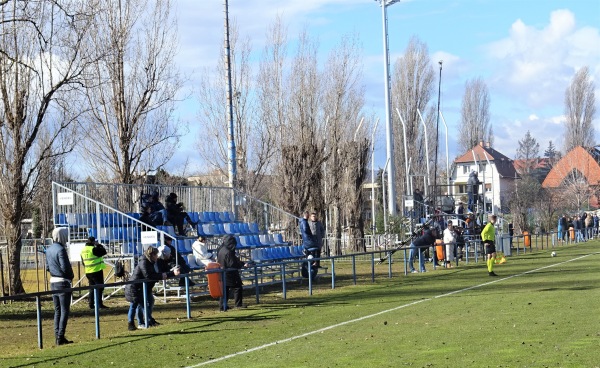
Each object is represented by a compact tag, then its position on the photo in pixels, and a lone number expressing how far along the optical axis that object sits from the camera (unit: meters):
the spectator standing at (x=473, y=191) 49.31
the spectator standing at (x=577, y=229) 57.72
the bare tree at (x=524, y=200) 69.12
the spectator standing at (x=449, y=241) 35.56
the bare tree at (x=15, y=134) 27.80
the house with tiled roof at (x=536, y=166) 118.00
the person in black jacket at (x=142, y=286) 17.88
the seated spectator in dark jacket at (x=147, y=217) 28.03
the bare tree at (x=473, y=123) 98.75
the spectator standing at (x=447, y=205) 48.78
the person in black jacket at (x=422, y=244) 32.84
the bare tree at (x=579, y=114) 88.50
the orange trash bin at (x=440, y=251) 36.06
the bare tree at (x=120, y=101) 34.34
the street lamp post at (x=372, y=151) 63.85
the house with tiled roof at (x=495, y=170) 107.07
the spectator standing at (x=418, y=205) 50.91
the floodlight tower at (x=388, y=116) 46.99
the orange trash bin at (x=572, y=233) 57.26
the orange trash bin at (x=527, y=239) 45.52
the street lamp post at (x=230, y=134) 33.88
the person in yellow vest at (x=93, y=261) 23.88
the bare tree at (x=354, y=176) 55.59
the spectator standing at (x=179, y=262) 24.95
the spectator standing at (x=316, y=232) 28.89
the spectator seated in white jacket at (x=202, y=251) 25.48
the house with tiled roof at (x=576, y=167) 86.56
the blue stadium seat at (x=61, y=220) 26.83
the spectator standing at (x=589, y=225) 60.14
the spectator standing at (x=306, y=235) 28.62
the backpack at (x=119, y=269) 24.58
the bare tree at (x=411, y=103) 75.50
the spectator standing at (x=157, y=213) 28.50
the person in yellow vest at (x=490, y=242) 27.95
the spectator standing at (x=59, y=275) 15.88
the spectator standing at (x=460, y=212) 47.69
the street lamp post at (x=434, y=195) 48.16
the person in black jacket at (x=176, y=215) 28.74
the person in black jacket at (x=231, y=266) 21.33
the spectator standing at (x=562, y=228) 56.44
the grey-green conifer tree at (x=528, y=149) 136.25
